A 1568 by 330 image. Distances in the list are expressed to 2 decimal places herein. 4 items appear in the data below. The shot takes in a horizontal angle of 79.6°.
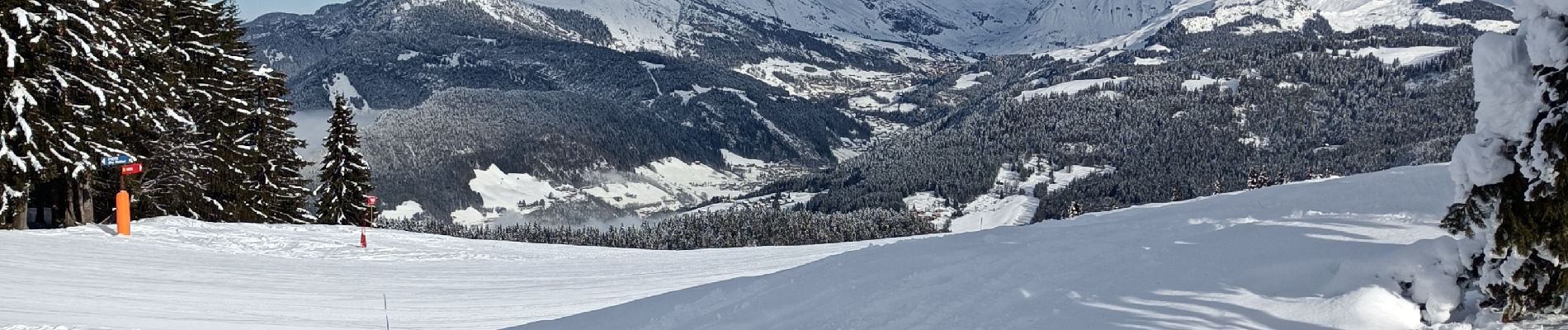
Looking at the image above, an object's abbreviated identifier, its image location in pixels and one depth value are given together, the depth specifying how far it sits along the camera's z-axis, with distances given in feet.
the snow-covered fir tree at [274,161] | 120.98
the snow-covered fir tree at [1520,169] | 21.61
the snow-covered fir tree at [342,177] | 136.56
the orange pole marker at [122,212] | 73.00
